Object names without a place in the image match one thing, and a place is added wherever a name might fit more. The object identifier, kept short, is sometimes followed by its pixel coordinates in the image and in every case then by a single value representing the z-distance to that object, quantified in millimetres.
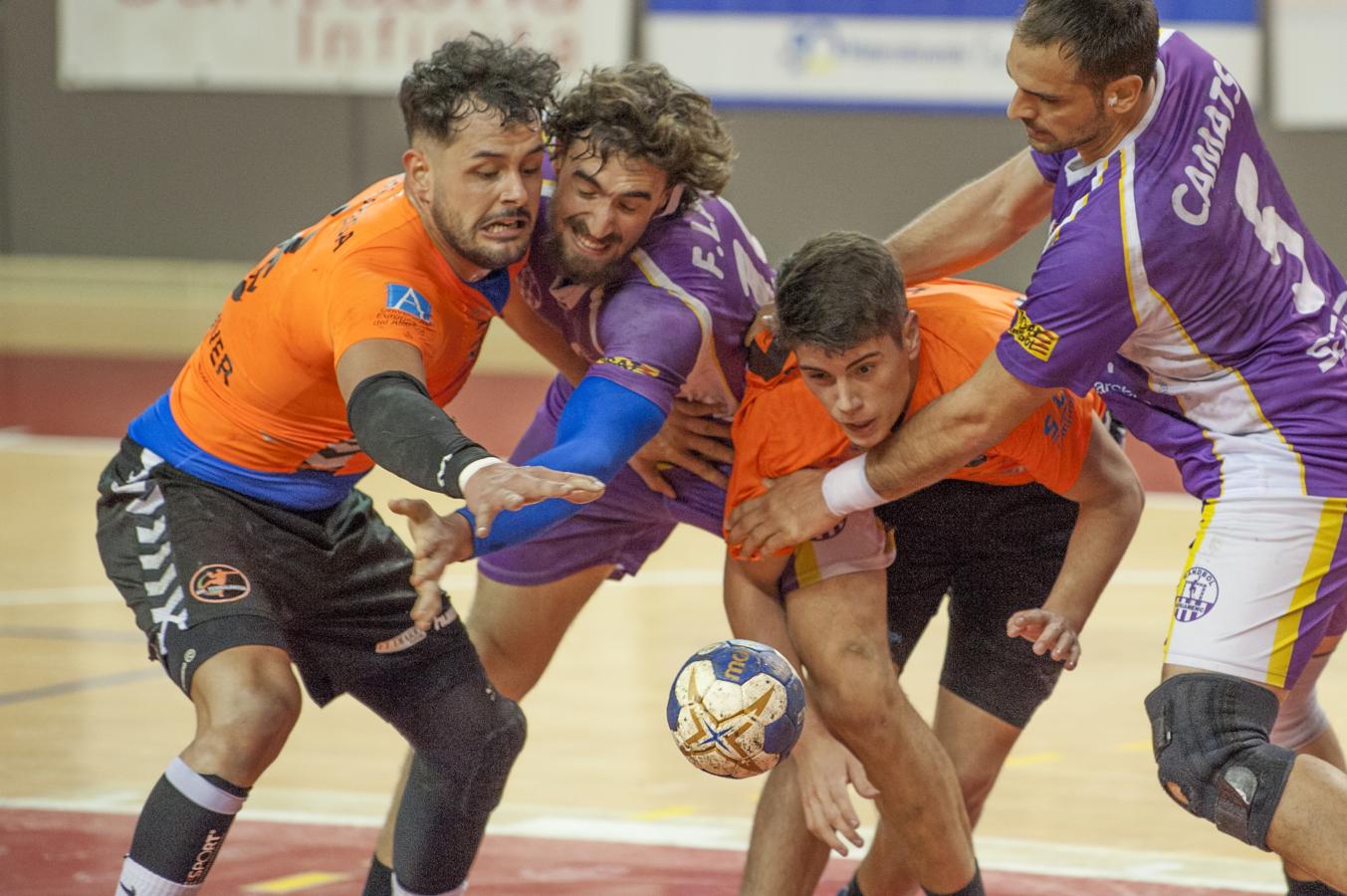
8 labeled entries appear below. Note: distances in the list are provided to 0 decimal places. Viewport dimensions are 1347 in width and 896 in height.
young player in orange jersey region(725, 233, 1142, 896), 9258
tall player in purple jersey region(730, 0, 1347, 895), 8406
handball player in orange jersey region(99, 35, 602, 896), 8703
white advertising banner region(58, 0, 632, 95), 36687
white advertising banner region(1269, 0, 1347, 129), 33469
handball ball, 8812
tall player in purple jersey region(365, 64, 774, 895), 9109
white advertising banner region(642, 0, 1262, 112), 34781
